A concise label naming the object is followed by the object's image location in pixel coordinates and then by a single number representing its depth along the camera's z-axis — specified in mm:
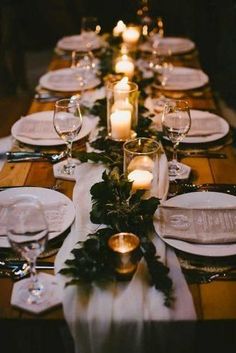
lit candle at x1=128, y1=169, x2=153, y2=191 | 1266
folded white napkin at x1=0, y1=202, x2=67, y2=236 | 1185
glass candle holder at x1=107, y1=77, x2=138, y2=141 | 1604
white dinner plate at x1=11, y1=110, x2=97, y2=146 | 1664
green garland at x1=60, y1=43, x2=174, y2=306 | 1001
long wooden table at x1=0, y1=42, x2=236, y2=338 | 955
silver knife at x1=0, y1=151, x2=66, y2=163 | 1569
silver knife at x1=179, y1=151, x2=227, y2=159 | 1579
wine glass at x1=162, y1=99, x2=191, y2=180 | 1430
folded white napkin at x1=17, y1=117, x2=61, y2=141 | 1708
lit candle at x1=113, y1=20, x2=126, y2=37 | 2285
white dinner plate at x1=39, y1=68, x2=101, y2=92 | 2174
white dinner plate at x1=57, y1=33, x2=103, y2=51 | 2656
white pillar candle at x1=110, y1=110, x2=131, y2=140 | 1599
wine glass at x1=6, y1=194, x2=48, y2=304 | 965
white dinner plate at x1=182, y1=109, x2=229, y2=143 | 1666
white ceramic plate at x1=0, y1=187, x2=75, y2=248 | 1243
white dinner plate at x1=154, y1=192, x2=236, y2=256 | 1128
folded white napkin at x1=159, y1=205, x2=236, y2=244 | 1130
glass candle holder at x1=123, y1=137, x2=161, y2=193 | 1266
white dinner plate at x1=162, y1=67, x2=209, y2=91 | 2164
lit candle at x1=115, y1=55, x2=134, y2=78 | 2100
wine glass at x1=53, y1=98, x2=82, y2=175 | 1456
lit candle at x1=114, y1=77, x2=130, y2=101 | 1629
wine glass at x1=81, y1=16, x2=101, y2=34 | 2584
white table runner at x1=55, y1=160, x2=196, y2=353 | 944
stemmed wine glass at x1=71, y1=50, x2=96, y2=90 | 2098
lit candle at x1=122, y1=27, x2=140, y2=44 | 2529
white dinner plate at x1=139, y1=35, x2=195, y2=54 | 2664
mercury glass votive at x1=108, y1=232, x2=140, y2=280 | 991
